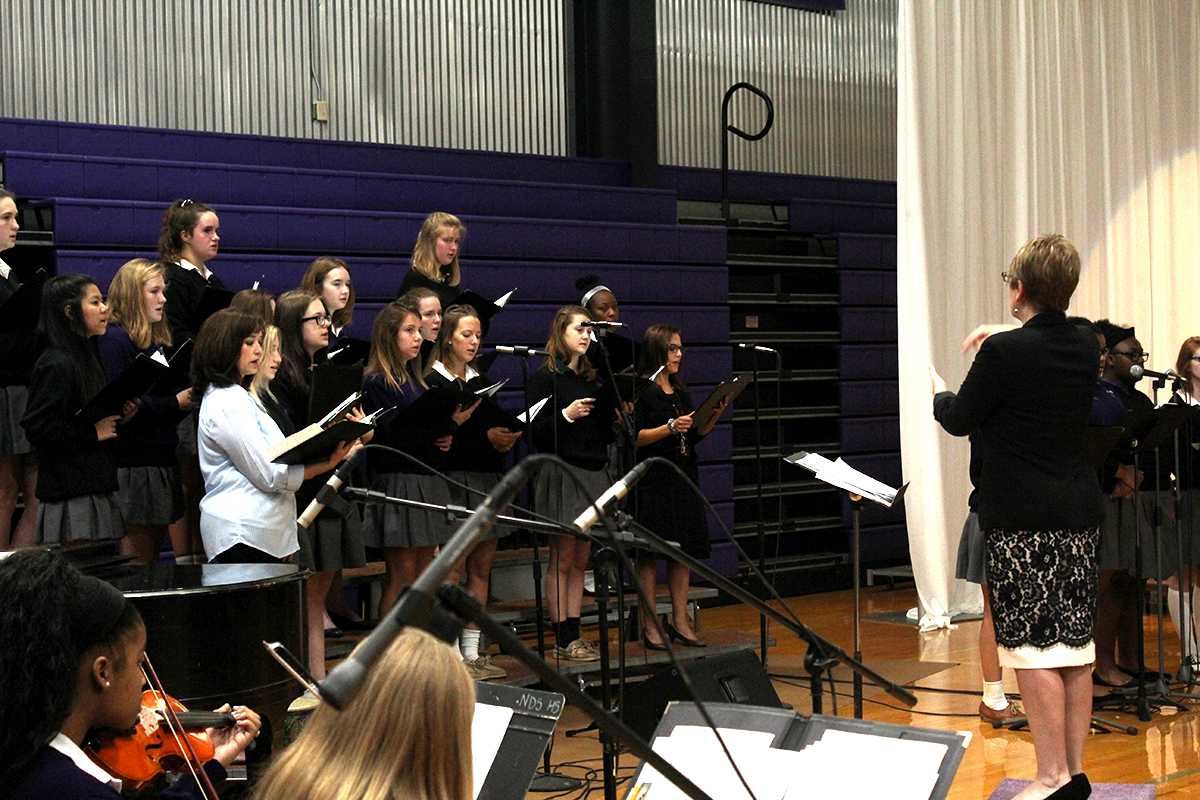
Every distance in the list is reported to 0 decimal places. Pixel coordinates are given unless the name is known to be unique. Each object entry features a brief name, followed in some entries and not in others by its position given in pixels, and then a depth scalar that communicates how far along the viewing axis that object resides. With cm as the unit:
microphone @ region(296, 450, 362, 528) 292
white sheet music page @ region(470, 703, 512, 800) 262
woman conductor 395
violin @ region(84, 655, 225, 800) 273
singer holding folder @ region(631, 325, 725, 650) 673
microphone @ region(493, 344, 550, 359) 524
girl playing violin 221
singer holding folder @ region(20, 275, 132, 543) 492
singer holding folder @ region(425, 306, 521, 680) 596
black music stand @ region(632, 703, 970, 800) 241
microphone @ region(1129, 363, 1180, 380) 559
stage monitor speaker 375
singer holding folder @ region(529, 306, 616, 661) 645
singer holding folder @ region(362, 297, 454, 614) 575
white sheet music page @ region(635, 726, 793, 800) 249
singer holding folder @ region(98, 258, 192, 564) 525
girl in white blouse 481
